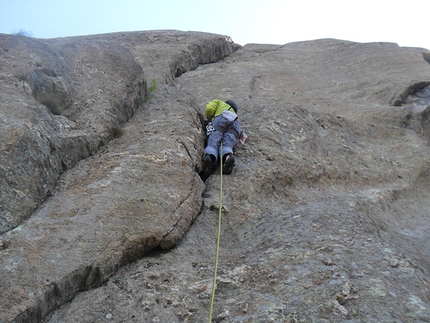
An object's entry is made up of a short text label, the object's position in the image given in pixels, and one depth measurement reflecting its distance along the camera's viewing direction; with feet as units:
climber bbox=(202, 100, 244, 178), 21.77
